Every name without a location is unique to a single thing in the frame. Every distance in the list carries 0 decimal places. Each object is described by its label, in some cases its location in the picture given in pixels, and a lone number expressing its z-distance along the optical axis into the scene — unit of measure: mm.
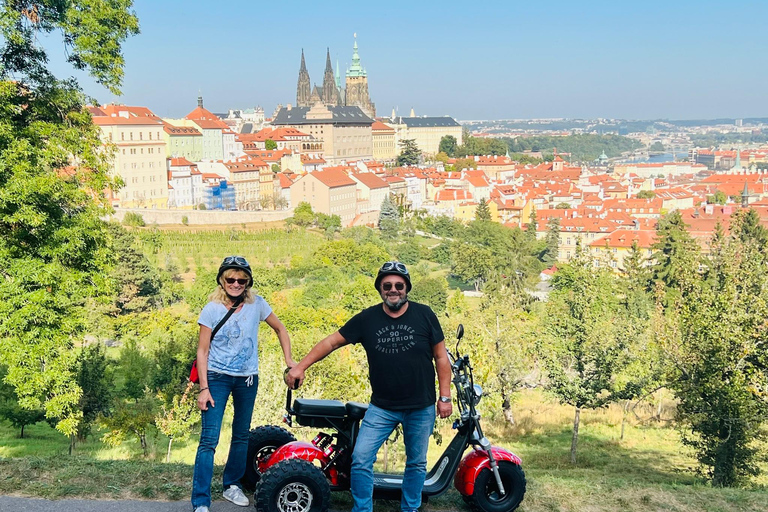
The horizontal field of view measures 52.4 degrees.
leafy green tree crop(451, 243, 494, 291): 62562
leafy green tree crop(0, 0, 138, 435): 10453
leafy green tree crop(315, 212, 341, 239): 74438
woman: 4969
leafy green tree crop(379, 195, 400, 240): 79375
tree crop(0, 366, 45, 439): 18422
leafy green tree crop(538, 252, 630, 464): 16234
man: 4676
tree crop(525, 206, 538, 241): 82212
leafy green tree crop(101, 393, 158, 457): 15904
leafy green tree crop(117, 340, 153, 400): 24484
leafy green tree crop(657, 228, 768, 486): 10750
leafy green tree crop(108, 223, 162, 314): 43625
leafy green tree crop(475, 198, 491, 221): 95438
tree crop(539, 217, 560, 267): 79250
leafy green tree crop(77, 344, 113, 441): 17500
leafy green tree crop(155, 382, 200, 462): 15273
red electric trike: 4926
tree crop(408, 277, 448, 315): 49522
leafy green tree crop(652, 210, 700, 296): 49803
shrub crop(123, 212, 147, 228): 66312
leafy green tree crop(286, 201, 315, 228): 75212
